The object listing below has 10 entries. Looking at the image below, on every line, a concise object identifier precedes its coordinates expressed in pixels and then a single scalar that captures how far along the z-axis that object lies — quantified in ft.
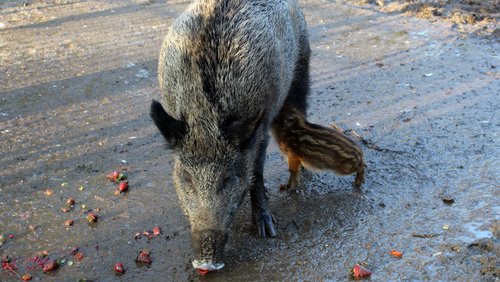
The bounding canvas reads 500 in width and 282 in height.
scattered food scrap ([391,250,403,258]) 13.14
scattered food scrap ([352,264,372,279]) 12.46
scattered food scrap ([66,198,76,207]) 15.38
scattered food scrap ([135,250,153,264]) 13.14
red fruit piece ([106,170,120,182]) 16.56
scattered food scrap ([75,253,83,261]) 13.37
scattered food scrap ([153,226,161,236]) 14.16
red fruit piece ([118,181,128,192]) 16.02
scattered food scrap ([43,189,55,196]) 15.92
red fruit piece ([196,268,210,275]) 12.11
